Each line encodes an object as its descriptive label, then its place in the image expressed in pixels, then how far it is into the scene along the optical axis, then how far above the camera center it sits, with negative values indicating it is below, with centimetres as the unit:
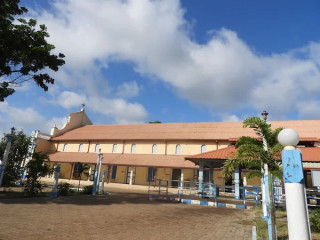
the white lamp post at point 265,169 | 680 +60
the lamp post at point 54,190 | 1353 -86
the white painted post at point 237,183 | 1669 +30
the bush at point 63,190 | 1491 -87
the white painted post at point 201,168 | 1868 +132
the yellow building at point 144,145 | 2539 +450
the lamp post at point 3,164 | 1297 +46
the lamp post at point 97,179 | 1612 -5
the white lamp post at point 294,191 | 254 -1
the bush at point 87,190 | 1649 -85
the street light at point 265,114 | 959 +304
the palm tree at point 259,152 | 652 +104
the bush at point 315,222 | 725 -94
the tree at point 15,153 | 1569 +192
